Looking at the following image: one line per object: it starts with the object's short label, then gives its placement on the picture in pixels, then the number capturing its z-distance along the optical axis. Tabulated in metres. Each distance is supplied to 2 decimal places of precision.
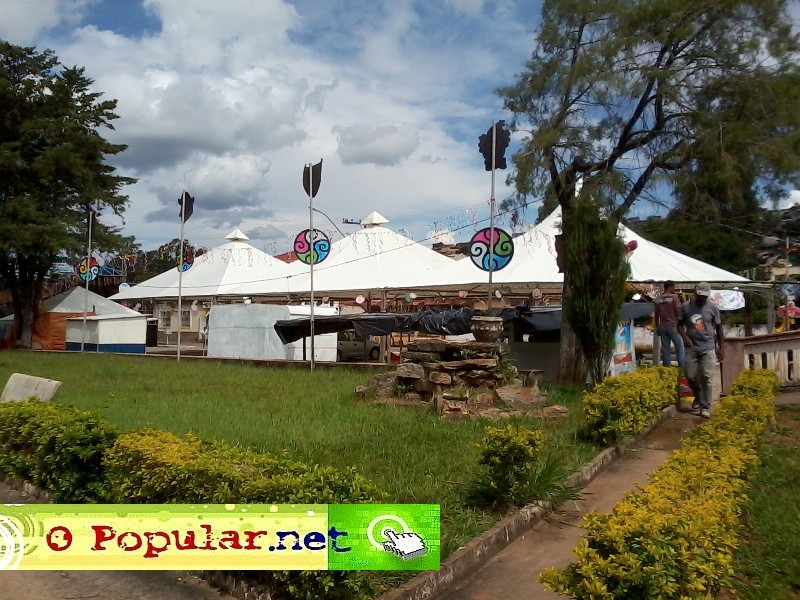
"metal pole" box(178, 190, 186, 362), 18.48
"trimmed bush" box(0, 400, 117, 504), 5.02
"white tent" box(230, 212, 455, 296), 22.33
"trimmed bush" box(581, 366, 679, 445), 6.48
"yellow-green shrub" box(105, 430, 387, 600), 3.22
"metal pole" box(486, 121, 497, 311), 10.89
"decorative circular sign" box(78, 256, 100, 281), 24.06
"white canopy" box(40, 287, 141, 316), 28.02
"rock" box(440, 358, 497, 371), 8.80
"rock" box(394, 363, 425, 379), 9.04
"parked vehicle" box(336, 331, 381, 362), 22.34
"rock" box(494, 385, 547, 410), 8.50
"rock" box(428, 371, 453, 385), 8.73
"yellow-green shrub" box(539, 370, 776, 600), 2.71
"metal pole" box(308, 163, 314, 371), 14.64
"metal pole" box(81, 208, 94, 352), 23.97
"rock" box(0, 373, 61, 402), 7.40
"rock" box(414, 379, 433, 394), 8.92
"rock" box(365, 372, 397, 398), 9.29
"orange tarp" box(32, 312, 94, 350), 28.06
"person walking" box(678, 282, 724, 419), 8.18
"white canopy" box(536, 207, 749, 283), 17.56
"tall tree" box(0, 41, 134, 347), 24.16
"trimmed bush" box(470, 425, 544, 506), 4.67
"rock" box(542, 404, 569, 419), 7.88
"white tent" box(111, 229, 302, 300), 26.50
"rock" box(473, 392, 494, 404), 8.35
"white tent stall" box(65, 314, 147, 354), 24.17
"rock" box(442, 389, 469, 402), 8.12
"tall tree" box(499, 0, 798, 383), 9.75
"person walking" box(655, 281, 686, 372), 10.27
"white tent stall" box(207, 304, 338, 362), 18.94
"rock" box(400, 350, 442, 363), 9.17
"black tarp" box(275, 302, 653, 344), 11.86
